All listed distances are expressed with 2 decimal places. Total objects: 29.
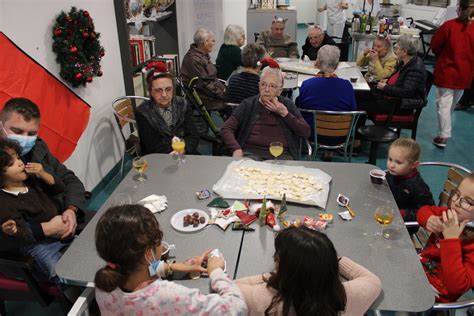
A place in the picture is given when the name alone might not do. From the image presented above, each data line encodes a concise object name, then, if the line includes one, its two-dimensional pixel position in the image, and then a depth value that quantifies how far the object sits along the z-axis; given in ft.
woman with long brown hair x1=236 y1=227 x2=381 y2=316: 3.81
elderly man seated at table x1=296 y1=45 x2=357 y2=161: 10.85
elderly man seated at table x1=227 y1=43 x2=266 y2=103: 11.53
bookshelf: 12.21
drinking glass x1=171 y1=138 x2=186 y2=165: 7.60
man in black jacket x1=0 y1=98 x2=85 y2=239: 6.62
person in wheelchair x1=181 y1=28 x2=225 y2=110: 13.89
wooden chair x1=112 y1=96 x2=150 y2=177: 10.66
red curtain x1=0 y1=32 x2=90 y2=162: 7.77
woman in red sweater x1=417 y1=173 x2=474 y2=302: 5.04
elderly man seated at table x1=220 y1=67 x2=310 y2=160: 8.95
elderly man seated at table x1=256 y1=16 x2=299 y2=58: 17.92
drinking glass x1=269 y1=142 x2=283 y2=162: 7.44
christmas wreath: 9.03
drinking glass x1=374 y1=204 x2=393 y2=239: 5.48
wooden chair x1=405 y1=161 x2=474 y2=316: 6.69
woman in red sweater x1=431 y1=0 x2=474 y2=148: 13.25
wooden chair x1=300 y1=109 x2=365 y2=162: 10.49
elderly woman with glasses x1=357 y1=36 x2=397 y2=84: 14.56
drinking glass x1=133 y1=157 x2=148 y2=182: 6.90
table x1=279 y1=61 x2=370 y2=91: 13.05
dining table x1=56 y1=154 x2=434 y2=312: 4.70
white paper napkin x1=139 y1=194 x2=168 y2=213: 6.05
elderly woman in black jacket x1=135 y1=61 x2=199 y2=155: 9.18
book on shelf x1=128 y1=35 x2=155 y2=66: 13.64
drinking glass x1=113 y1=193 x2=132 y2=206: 6.07
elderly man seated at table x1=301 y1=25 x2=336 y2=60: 17.30
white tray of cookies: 6.30
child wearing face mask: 4.03
